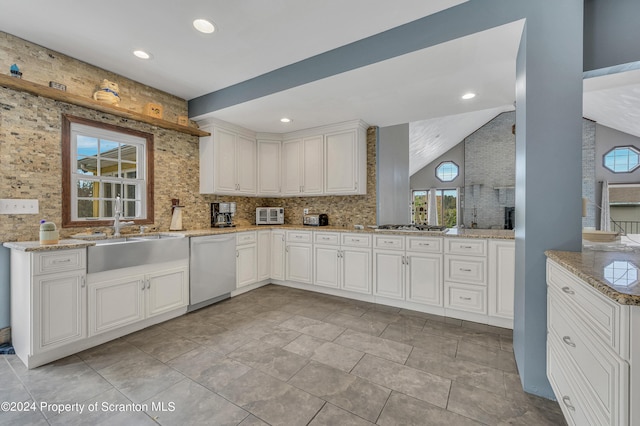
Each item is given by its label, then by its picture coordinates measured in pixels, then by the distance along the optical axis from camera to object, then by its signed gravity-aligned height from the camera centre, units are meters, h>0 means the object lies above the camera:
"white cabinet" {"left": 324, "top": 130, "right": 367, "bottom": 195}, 3.84 +0.69
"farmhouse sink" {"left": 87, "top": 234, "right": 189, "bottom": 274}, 2.28 -0.39
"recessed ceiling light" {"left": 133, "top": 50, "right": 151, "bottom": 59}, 2.54 +1.47
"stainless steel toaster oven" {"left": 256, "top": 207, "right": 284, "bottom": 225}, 4.48 -0.09
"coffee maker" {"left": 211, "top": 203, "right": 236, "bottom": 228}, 4.02 -0.06
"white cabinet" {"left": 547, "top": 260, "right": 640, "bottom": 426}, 0.87 -0.57
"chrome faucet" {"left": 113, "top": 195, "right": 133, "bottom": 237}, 2.86 -0.09
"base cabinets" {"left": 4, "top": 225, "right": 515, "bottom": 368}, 2.05 -0.70
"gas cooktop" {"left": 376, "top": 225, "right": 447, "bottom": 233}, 3.26 -0.22
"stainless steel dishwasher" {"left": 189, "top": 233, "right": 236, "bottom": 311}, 3.09 -0.70
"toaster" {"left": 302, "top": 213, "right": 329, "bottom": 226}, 4.23 -0.13
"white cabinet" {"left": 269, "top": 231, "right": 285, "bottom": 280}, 4.04 -0.66
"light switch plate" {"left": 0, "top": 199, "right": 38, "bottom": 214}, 2.24 +0.03
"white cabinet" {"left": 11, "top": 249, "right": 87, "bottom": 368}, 1.97 -0.70
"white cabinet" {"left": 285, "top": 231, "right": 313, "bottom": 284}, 3.82 -0.66
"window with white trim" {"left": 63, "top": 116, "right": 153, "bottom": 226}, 2.68 +0.41
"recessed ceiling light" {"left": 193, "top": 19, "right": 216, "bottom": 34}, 2.14 +1.47
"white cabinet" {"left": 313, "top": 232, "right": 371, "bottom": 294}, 3.40 -0.66
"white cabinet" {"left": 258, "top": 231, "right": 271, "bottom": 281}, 3.97 -0.66
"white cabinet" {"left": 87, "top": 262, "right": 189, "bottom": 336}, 2.29 -0.79
